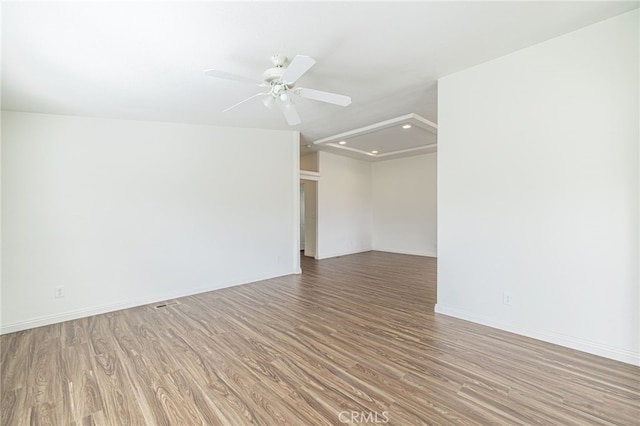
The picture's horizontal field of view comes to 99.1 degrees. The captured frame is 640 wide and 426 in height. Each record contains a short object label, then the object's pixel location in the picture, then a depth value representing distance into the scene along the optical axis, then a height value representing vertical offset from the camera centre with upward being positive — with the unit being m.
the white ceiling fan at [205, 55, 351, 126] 2.16 +1.10
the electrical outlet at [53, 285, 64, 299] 3.29 -0.95
